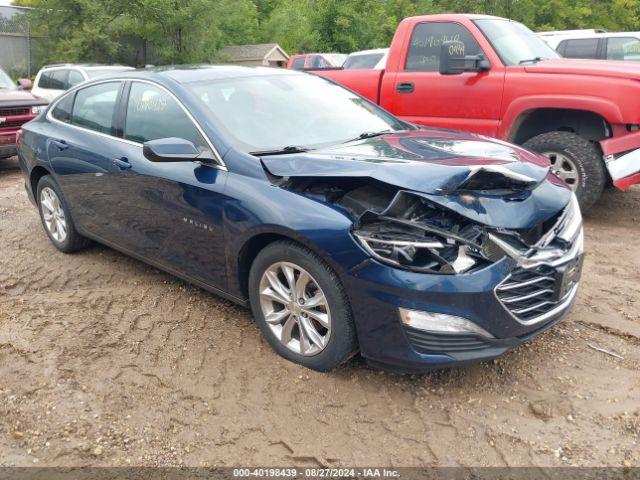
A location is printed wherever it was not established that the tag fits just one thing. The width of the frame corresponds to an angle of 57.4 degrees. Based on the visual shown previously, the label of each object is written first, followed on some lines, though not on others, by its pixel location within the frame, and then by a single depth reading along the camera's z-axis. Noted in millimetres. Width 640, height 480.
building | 33531
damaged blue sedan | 2836
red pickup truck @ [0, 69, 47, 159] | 9023
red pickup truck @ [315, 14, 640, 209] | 5512
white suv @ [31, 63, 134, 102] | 12125
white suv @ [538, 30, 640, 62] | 10766
